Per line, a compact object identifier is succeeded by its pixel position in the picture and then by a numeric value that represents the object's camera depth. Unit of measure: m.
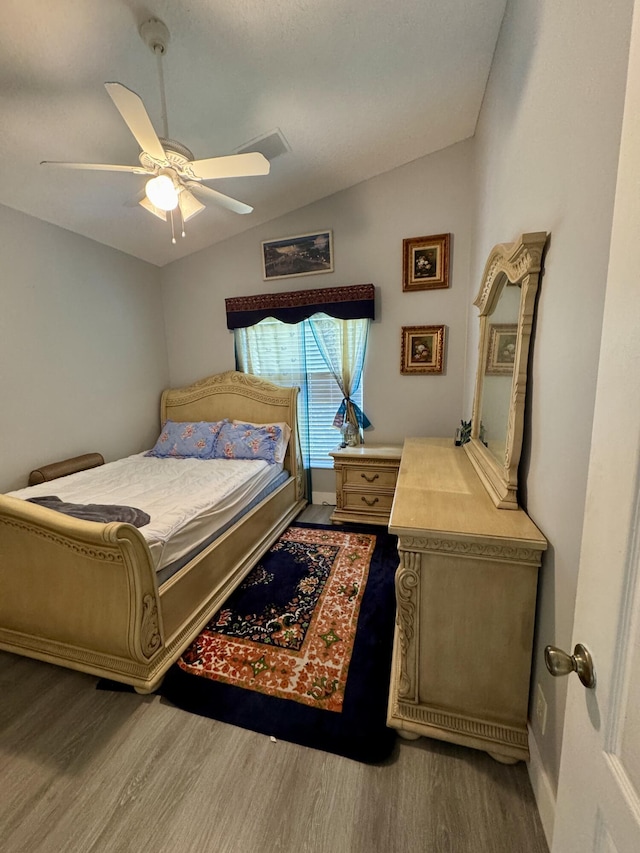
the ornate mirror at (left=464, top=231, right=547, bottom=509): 1.25
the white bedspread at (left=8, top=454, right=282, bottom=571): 1.74
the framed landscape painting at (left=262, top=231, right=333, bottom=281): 3.09
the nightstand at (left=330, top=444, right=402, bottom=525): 2.86
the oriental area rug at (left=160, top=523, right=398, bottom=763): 1.37
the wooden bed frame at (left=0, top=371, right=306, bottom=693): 1.43
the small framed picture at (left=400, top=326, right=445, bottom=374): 2.92
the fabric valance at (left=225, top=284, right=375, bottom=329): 2.97
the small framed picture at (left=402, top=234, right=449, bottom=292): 2.82
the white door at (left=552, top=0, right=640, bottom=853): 0.44
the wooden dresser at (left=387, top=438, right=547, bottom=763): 1.16
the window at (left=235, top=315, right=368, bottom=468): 3.30
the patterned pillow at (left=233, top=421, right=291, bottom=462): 3.02
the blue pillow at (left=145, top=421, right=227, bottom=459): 3.15
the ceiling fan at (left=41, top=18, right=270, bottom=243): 1.34
